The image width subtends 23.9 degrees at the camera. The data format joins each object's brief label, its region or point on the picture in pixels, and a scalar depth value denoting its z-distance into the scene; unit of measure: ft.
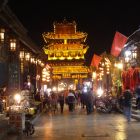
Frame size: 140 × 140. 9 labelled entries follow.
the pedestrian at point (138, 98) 72.75
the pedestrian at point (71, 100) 96.98
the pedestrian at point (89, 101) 86.09
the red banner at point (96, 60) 152.51
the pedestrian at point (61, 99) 94.87
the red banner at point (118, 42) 94.21
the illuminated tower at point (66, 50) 243.06
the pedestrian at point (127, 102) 62.32
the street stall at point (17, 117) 44.43
